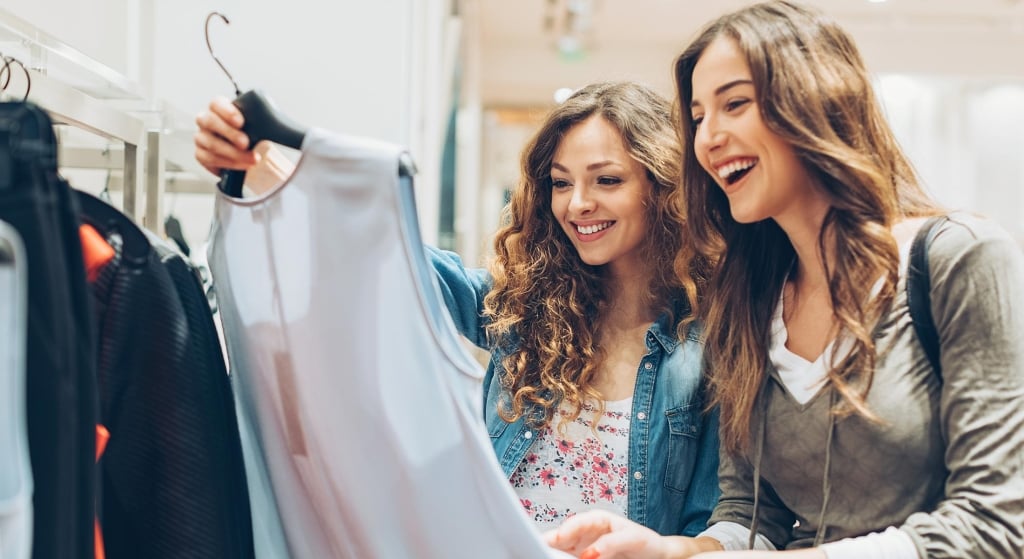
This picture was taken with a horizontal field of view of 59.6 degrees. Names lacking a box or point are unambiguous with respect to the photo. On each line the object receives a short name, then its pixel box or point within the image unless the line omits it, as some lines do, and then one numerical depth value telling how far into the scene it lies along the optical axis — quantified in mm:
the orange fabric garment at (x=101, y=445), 716
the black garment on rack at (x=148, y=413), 760
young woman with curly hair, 1383
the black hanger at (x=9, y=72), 871
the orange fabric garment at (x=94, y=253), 747
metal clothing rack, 948
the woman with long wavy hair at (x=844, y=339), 927
